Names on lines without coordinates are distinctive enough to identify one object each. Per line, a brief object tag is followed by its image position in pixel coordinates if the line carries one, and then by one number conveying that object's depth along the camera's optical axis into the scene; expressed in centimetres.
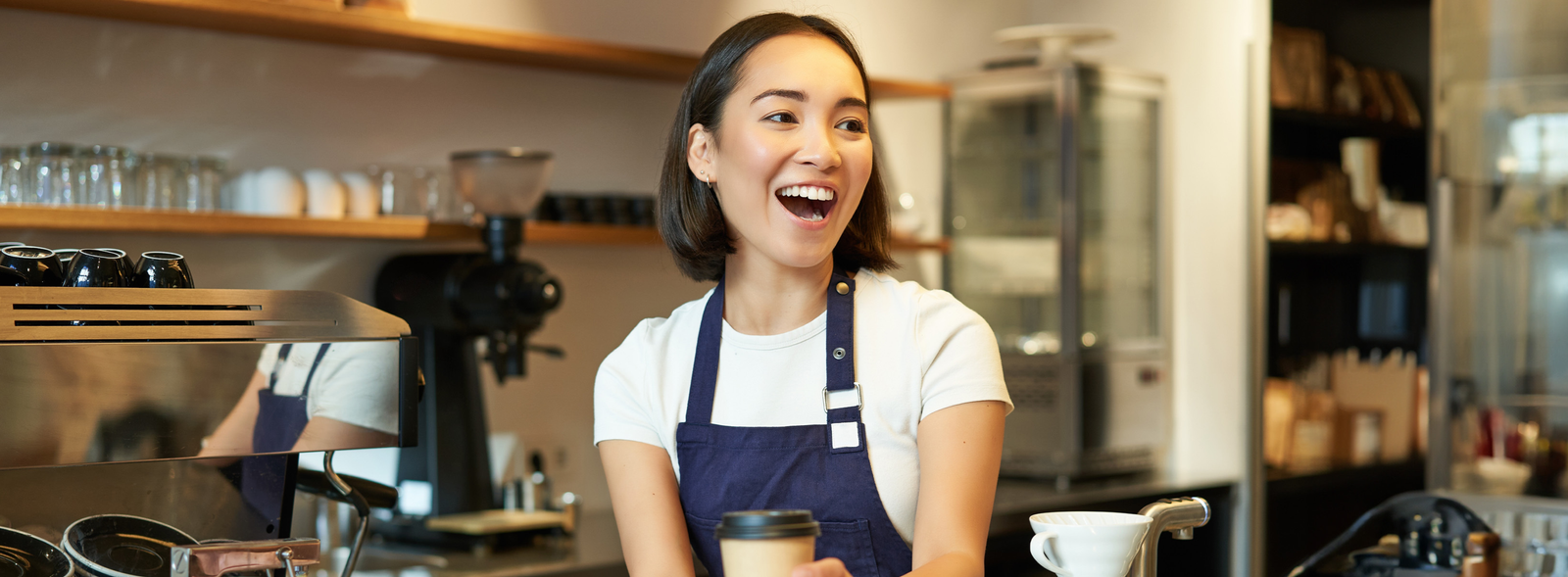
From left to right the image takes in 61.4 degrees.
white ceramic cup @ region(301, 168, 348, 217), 244
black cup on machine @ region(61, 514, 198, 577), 119
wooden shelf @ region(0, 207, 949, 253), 207
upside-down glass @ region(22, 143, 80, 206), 209
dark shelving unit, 395
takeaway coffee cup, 92
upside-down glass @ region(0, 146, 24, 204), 207
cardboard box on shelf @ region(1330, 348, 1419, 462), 407
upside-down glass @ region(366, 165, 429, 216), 257
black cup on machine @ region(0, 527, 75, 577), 117
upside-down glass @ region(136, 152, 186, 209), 221
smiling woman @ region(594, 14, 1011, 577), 128
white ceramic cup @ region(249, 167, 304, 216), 237
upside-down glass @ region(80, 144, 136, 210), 213
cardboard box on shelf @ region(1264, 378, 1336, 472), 390
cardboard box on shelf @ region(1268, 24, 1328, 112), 389
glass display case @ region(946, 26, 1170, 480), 358
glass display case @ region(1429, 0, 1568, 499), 322
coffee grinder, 251
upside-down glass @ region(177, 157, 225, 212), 228
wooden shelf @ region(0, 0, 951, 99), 226
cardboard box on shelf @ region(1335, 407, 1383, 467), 402
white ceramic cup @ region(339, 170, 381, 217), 251
